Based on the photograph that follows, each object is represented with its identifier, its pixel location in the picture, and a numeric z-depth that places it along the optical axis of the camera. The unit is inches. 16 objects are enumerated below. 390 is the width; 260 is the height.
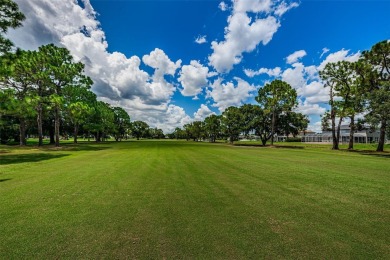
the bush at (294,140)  3858.8
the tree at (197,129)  4343.8
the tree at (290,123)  2153.1
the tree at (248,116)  2326.8
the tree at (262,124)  2229.6
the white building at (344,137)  2751.0
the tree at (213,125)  3637.3
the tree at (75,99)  1130.0
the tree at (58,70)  1198.9
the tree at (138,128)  5194.4
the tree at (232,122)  2516.6
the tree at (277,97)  1827.0
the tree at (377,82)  932.6
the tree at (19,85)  701.9
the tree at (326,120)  1579.7
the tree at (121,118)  3427.7
